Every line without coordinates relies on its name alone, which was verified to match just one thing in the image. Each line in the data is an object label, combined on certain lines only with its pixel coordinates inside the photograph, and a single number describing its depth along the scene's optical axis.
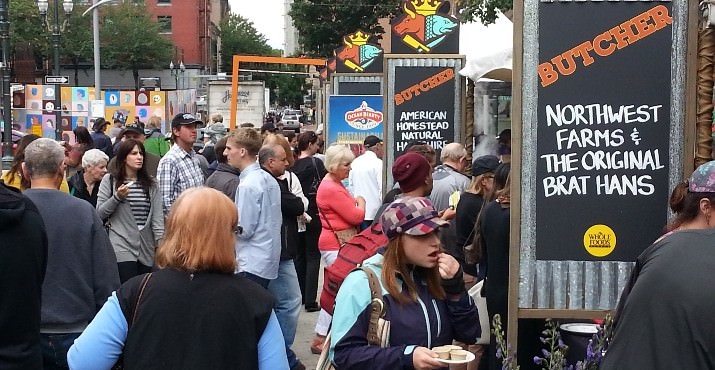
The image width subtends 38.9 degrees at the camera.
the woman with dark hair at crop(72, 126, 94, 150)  11.65
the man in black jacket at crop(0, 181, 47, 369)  4.16
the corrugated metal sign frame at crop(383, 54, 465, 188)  11.83
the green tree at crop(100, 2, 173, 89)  68.19
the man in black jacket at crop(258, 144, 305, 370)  7.78
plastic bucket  5.36
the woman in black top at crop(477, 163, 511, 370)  6.16
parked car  60.02
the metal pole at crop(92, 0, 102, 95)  35.34
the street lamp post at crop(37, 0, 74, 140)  29.07
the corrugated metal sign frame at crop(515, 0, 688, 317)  4.88
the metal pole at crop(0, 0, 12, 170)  21.84
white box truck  39.97
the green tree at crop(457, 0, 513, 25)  19.36
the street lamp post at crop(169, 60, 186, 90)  63.78
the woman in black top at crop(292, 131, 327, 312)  10.90
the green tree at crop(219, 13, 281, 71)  97.88
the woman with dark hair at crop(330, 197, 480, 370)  3.79
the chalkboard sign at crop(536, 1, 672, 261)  4.88
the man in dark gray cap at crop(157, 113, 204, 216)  8.30
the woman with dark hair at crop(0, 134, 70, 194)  7.39
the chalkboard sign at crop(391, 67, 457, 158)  11.85
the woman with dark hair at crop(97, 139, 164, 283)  7.44
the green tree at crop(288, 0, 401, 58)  47.59
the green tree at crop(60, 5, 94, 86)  67.12
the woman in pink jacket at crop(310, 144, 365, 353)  8.70
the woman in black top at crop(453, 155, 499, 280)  7.11
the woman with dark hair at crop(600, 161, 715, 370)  3.18
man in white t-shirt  11.20
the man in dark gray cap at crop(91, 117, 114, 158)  14.89
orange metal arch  25.45
